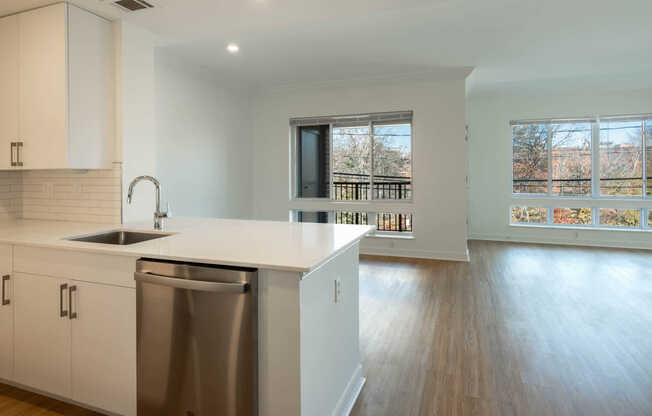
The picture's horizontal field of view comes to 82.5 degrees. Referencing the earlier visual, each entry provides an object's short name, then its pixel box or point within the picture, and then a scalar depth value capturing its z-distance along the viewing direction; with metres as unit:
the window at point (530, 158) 6.64
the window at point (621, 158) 6.13
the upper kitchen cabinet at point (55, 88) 2.36
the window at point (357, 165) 5.68
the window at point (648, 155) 6.05
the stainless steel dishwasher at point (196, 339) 1.42
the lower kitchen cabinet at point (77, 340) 1.70
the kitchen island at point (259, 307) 1.41
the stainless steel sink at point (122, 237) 2.26
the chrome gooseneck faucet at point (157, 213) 2.22
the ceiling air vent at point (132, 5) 2.33
